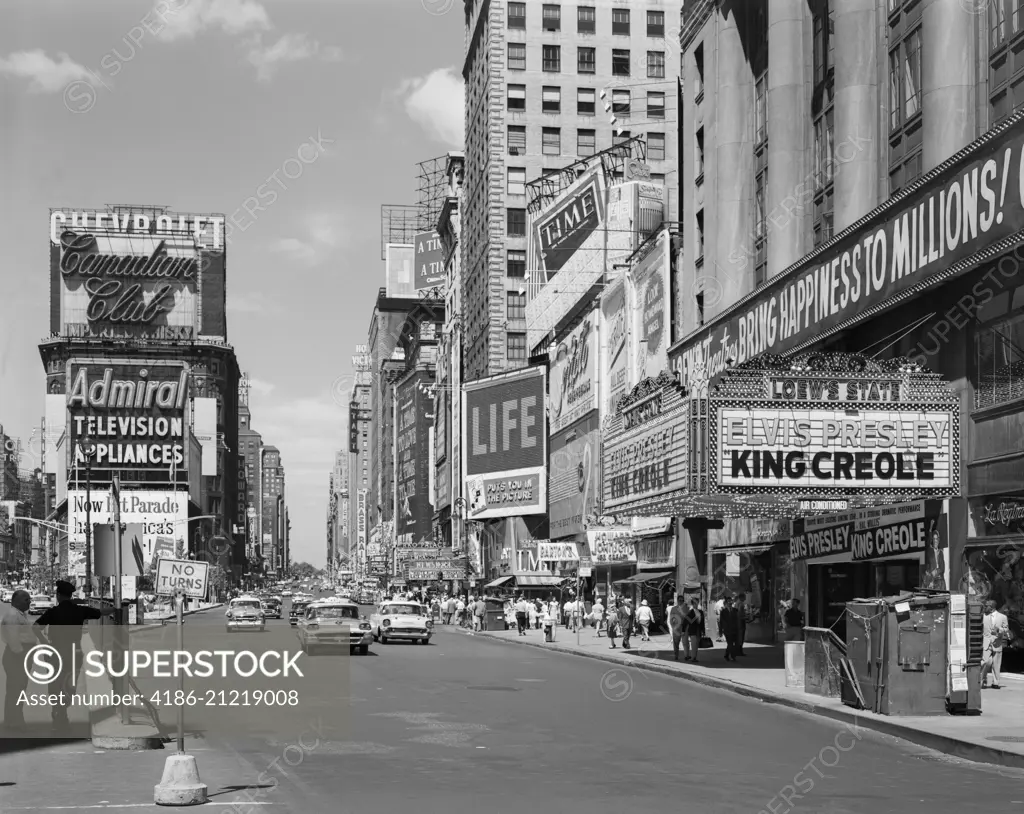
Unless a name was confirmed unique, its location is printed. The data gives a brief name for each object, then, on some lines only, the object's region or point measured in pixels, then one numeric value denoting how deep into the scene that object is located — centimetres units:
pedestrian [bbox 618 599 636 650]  4512
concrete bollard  1241
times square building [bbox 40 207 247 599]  16350
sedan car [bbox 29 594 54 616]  8266
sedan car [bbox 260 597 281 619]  8228
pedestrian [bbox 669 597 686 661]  3731
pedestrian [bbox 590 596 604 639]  6183
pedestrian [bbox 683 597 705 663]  3672
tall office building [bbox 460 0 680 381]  10900
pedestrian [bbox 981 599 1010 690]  2681
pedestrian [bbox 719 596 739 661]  3706
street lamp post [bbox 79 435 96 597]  6708
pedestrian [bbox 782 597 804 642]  3506
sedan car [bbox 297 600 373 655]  4019
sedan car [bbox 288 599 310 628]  6815
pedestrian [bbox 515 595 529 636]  6272
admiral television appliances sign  17275
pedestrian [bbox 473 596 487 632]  6794
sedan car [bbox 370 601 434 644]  5053
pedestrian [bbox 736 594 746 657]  3796
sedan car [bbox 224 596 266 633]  5541
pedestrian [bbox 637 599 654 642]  4897
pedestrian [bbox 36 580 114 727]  1875
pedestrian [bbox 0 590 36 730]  1841
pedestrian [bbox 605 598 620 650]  4647
